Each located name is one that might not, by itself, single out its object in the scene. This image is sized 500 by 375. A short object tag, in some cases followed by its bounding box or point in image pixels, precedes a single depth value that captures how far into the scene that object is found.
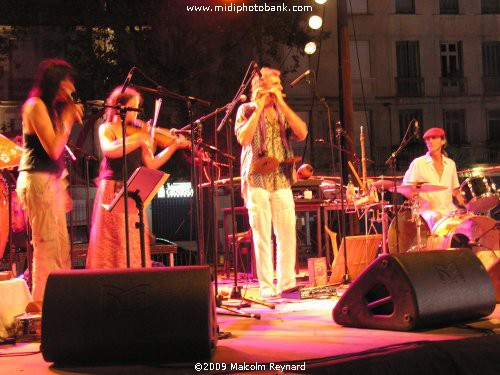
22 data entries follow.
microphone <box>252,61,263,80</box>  5.59
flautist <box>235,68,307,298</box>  5.99
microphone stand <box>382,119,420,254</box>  6.79
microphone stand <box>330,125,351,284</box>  6.71
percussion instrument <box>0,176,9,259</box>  6.25
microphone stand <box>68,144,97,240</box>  6.21
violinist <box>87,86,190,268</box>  5.02
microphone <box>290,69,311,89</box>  6.36
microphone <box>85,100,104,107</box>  4.44
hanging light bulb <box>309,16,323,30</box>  11.41
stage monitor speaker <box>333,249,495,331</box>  3.81
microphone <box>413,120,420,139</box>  7.35
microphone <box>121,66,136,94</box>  4.44
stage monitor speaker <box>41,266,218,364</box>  3.13
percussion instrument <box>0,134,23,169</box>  6.85
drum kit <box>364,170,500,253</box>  7.19
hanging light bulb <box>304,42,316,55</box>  11.69
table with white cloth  4.34
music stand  4.54
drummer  7.77
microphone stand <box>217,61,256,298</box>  5.67
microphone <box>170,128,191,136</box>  5.37
